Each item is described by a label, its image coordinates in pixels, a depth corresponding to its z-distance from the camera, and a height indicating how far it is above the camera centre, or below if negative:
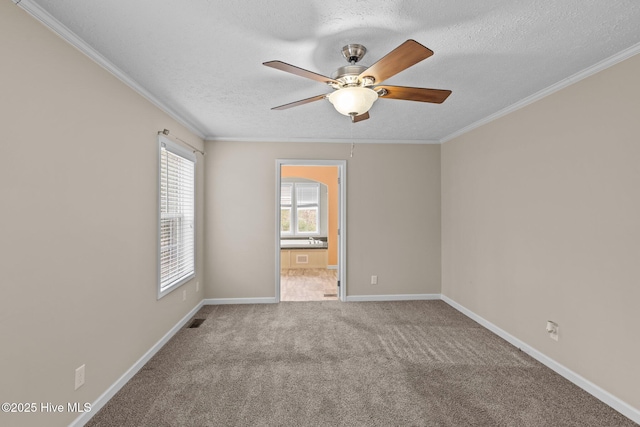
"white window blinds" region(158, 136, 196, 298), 3.16 -0.01
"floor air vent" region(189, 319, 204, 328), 3.63 -1.26
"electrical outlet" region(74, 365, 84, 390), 1.93 -0.99
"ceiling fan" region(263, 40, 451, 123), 1.67 +0.78
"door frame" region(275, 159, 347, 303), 4.52 +0.02
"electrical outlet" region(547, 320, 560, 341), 2.64 -0.95
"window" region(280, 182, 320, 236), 8.20 +0.21
